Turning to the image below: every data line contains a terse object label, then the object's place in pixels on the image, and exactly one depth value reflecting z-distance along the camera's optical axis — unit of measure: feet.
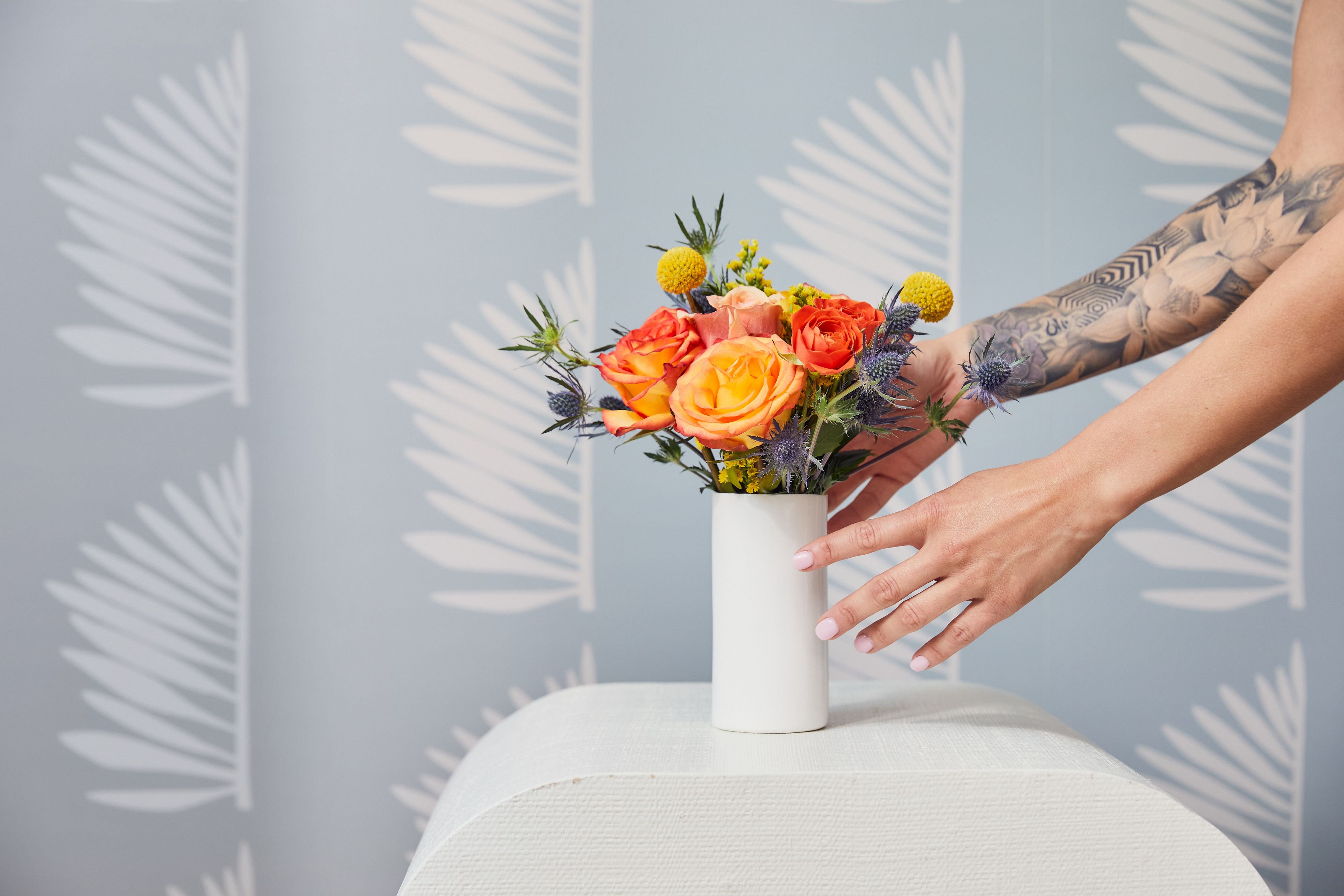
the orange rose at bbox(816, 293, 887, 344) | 2.31
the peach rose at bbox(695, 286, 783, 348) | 2.28
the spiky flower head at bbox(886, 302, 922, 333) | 2.31
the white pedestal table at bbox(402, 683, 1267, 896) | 2.04
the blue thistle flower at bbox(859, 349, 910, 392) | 2.17
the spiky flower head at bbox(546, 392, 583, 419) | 2.35
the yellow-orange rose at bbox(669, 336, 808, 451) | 2.12
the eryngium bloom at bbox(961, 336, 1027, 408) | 2.22
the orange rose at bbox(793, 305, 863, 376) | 2.20
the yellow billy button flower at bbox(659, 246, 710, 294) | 2.40
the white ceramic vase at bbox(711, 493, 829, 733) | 2.42
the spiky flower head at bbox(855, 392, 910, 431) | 2.28
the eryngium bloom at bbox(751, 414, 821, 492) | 2.23
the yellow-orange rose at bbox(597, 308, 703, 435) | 2.26
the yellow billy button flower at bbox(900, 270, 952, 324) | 2.36
